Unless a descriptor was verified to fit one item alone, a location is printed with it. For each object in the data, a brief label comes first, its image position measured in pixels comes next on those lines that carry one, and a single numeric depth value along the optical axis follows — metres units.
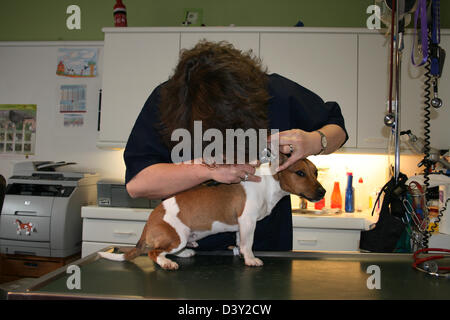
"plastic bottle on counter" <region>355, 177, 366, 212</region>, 2.62
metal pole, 1.37
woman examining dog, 0.83
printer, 2.23
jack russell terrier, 0.94
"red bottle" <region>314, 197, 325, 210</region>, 2.58
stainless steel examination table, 0.68
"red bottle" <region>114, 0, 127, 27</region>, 2.55
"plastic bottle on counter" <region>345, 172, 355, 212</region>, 2.51
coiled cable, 1.26
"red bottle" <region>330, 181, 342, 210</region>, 2.57
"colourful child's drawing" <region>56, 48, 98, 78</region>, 2.84
